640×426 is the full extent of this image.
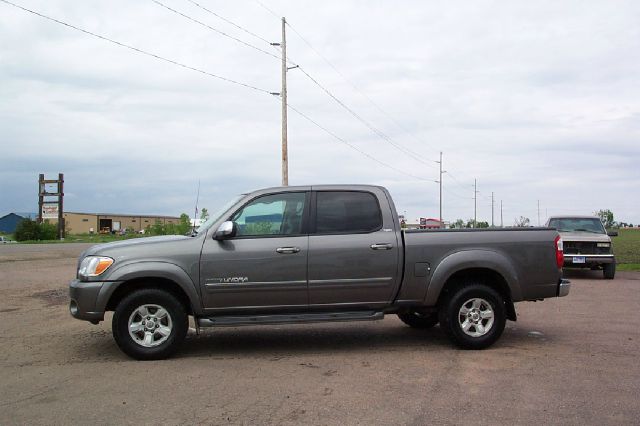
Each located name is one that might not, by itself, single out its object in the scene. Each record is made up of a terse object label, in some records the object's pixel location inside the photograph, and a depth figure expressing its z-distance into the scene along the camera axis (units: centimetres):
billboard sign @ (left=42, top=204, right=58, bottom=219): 5494
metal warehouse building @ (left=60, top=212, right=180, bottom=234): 10418
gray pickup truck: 653
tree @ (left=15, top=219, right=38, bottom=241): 5362
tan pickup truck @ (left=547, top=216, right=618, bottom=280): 1540
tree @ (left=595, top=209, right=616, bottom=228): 11501
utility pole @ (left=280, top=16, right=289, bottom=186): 2550
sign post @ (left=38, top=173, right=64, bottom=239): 5338
